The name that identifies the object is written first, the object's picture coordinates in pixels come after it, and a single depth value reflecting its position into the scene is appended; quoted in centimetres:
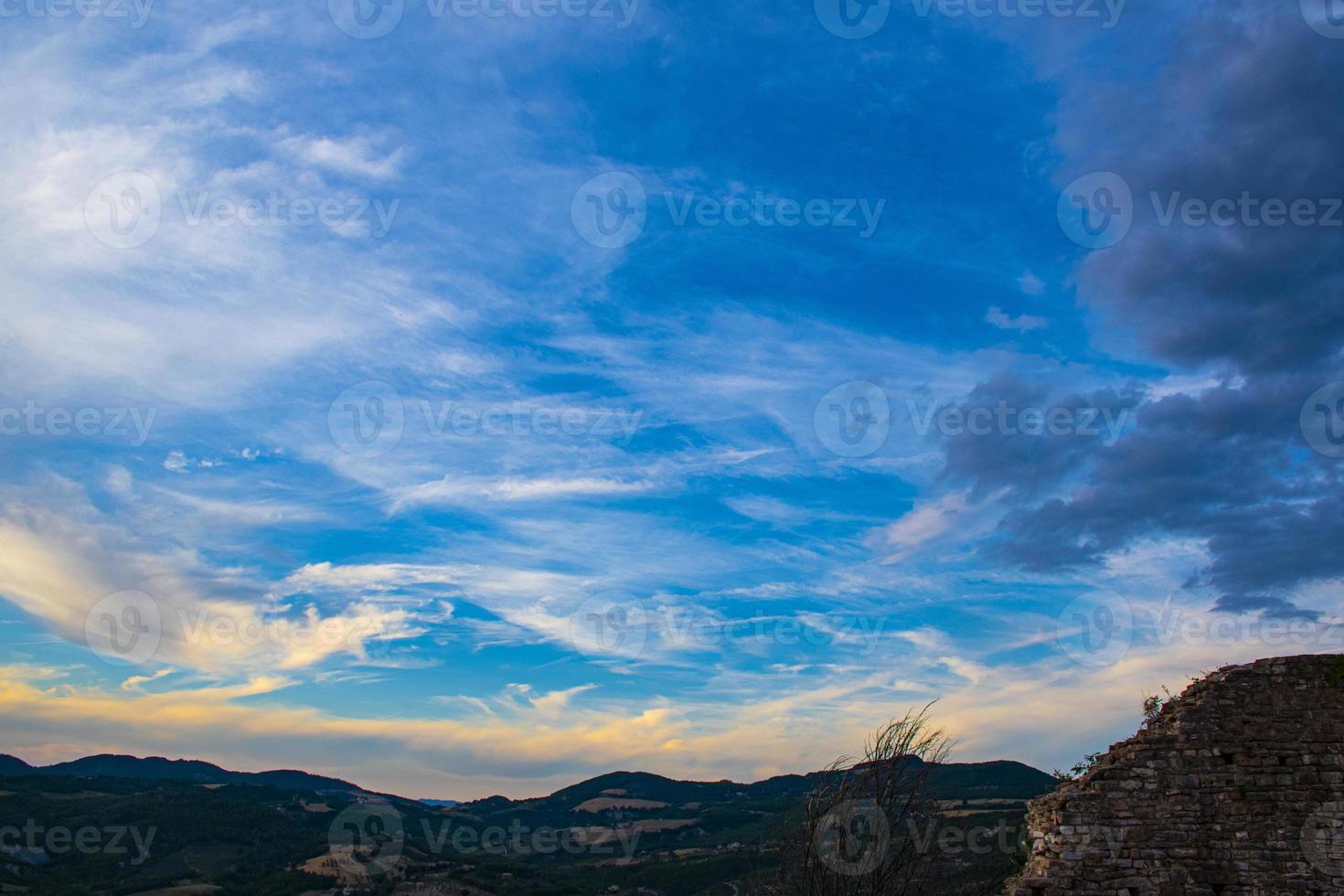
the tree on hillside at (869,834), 1758
